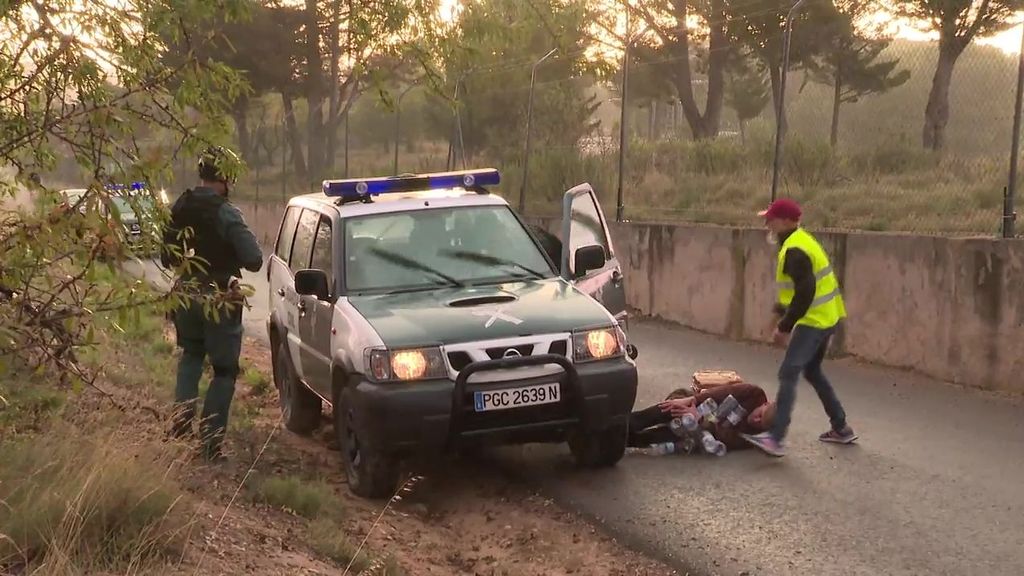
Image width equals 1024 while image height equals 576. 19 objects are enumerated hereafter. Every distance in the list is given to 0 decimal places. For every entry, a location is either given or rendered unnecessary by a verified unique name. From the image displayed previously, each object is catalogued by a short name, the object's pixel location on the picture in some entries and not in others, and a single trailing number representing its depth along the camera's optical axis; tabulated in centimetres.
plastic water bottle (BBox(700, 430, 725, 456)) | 768
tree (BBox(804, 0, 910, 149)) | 1479
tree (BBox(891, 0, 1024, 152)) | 1164
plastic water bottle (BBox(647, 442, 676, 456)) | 776
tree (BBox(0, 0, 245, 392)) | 418
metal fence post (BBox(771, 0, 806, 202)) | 1376
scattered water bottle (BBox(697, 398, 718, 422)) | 782
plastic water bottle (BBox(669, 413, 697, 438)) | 773
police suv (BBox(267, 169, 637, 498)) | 655
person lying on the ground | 779
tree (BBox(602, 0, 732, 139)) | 1753
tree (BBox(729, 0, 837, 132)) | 1405
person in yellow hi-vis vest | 751
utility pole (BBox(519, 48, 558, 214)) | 1895
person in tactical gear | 735
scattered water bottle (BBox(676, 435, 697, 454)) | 773
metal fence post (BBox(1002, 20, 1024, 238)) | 976
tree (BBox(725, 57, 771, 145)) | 1705
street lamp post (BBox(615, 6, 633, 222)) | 1545
